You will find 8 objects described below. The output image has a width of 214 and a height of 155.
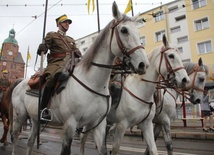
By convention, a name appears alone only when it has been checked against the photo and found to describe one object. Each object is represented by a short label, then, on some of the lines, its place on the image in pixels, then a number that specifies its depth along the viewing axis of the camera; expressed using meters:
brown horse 7.80
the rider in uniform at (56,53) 3.88
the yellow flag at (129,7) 12.63
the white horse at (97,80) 3.15
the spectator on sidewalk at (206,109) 10.96
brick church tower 89.88
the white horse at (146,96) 4.54
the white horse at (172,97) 5.45
